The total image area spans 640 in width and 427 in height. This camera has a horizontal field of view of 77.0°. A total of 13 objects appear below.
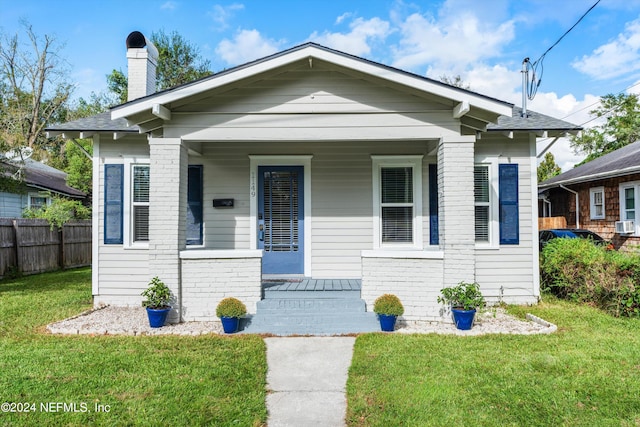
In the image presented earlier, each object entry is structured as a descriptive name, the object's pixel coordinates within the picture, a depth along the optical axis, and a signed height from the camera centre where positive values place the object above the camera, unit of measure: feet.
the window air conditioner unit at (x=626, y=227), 39.91 -0.37
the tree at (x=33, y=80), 73.05 +27.85
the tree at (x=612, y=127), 88.06 +21.87
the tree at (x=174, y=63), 83.15 +34.35
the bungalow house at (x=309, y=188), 19.47 +2.13
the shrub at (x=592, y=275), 20.48 -2.84
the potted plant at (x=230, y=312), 17.83 -3.90
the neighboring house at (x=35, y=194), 48.60 +4.20
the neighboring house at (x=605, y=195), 40.09 +3.31
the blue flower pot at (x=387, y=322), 17.95 -4.39
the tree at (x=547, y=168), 105.40 +14.69
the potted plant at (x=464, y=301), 18.29 -3.56
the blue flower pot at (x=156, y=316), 18.48 -4.19
